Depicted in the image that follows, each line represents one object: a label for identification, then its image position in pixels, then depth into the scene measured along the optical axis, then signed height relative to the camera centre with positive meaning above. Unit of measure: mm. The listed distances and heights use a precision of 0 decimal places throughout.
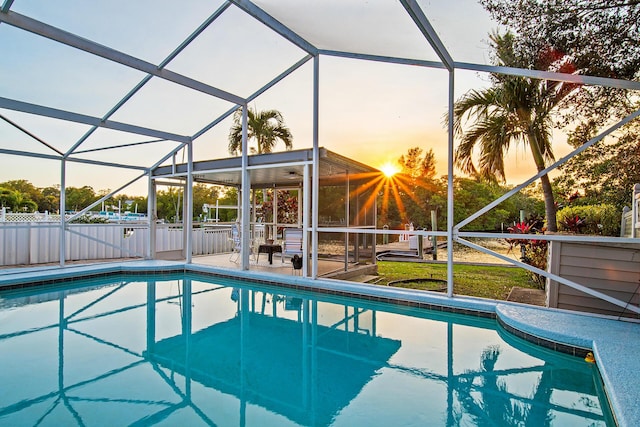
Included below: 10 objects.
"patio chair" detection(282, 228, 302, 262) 8289 -517
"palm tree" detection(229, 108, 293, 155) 11859 +2934
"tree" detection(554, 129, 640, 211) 6191 +948
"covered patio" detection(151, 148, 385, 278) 7449 +485
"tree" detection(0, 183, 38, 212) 22988 +1058
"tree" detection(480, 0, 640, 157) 5047 +2679
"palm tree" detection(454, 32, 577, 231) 6180 +1855
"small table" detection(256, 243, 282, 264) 9352 -786
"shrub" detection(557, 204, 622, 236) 6680 +10
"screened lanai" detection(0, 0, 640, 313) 4910 +2532
